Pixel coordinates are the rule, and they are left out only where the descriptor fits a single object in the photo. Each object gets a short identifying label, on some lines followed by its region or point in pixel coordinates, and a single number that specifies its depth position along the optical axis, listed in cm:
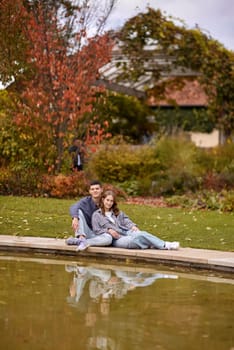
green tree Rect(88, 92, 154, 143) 2838
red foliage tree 1814
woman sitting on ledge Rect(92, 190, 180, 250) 1001
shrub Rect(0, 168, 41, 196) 1756
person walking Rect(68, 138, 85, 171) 1857
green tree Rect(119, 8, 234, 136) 2586
